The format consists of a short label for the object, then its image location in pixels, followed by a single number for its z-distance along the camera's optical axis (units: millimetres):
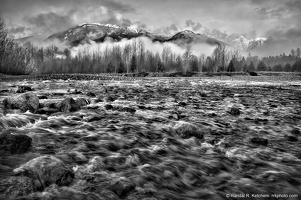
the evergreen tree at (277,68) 163000
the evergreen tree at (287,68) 160900
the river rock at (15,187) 2832
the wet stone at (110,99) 12535
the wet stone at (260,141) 5777
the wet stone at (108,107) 9665
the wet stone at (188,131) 6125
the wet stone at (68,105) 8664
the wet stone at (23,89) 15839
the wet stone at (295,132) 6921
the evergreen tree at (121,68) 95250
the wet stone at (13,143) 4137
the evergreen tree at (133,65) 99250
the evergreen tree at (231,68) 106838
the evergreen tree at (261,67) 157375
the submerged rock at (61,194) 2904
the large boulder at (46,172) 3189
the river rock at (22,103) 8083
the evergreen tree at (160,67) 104044
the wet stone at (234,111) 9576
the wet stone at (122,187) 3170
